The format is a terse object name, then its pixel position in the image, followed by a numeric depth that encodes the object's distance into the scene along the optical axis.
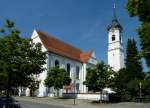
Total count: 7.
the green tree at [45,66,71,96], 22.03
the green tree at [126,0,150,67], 7.10
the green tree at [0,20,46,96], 7.12
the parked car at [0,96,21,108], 8.46
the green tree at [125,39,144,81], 23.22
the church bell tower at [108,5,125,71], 33.28
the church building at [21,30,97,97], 27.61
